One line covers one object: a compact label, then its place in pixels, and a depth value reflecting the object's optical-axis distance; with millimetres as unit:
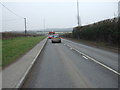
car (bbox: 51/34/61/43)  38406
